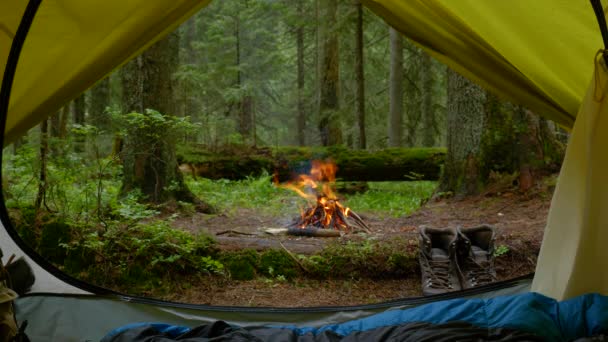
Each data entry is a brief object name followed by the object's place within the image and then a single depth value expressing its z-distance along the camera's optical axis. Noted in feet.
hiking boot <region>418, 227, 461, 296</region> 10.27
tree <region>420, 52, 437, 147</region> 27.66
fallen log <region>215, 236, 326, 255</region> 12.96
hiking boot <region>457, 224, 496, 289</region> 10.28
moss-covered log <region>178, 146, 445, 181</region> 19.97
